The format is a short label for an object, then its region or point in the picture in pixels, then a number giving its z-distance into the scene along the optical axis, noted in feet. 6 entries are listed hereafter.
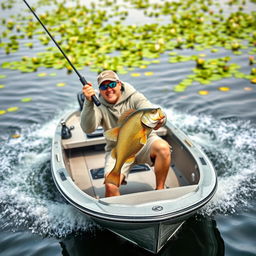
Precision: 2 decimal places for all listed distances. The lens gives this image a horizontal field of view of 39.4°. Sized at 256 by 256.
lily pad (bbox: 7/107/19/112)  23.36
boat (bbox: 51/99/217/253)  10.32
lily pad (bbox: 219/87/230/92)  23.98
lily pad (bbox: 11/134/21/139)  20.29
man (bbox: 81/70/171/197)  11.54
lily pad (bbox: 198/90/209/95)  23.70
